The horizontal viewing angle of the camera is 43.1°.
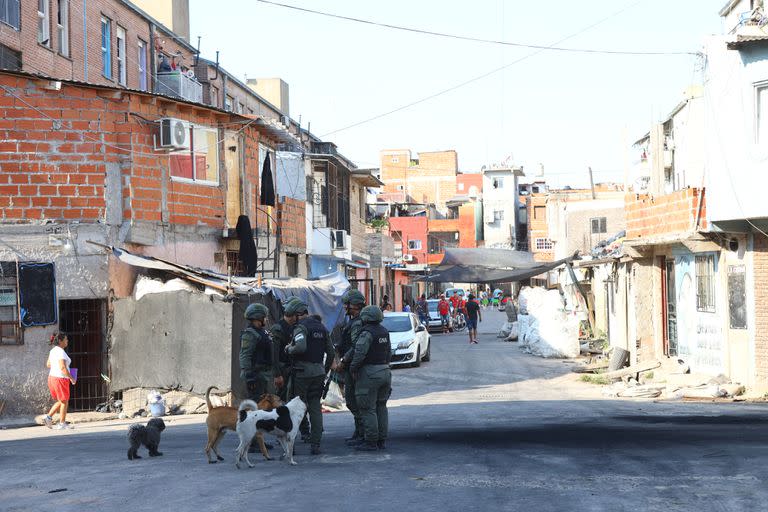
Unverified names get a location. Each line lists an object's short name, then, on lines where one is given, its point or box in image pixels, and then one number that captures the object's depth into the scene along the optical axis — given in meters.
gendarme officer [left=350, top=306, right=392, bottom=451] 11.61
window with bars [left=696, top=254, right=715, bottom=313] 21.30
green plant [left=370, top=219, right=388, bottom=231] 51.12
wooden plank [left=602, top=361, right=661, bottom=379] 23.27
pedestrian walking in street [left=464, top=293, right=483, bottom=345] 37.09
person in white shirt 15.69
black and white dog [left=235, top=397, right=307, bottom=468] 10.72
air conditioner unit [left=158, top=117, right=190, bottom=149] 19.02
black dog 11.40
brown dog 11.05
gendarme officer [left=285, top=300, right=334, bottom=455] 11.65
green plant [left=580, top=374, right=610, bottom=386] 23.03
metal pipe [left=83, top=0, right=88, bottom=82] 28.81
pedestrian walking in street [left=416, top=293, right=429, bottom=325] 45.56
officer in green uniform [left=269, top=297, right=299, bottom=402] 11.91
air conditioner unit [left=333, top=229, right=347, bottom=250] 34.09
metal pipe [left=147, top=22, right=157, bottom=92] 32.81
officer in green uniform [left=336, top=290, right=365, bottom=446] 12.04
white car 27.20
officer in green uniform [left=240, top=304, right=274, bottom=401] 11.95
